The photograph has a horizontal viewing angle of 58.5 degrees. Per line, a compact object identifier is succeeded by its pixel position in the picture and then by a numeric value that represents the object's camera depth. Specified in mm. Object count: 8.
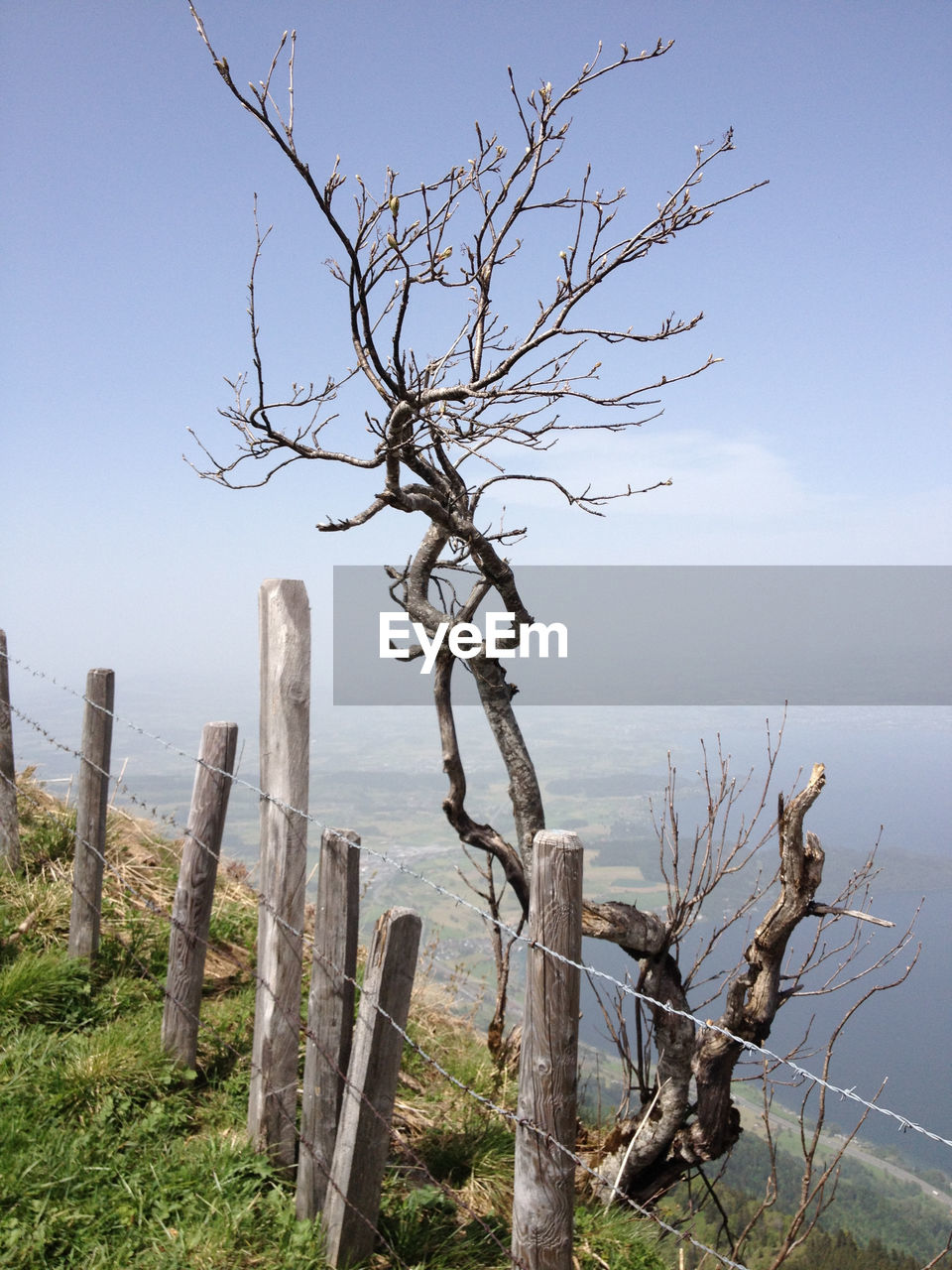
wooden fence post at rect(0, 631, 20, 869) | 6219
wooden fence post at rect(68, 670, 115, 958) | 5191
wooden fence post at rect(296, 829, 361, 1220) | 3295
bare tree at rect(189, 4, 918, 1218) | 4410
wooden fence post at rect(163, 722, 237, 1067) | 4312
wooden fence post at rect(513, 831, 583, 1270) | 2453
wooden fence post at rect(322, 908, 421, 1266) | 3029
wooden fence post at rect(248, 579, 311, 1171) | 3693
